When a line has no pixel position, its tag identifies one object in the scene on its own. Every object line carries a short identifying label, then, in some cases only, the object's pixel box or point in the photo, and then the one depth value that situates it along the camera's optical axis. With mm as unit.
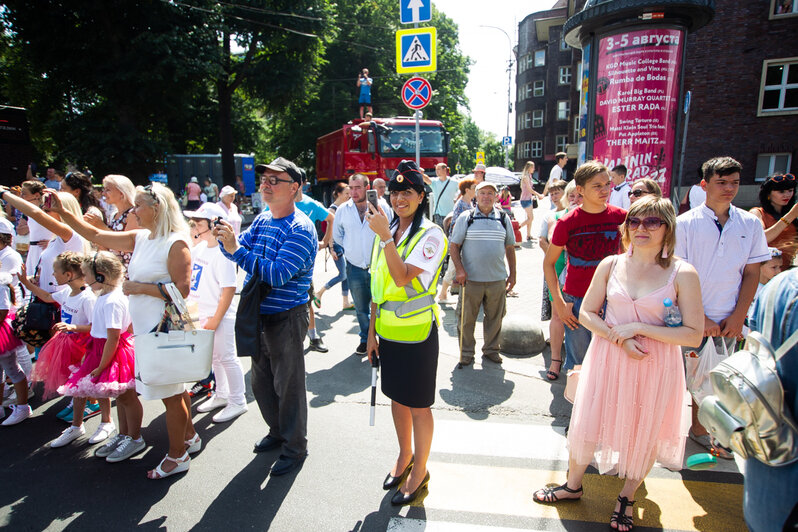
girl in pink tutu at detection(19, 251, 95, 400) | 3775
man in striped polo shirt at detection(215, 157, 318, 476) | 3135
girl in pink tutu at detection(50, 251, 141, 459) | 3488
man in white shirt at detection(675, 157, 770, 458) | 3445
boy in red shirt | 3570
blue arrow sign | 8234
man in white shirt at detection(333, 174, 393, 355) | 5613
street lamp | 31119
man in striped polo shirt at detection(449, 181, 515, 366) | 5039
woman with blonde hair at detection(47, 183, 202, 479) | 3186
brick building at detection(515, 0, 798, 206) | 16219
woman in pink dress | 2543
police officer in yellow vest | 2760
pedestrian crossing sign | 8109
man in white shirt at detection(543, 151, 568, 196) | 10708
